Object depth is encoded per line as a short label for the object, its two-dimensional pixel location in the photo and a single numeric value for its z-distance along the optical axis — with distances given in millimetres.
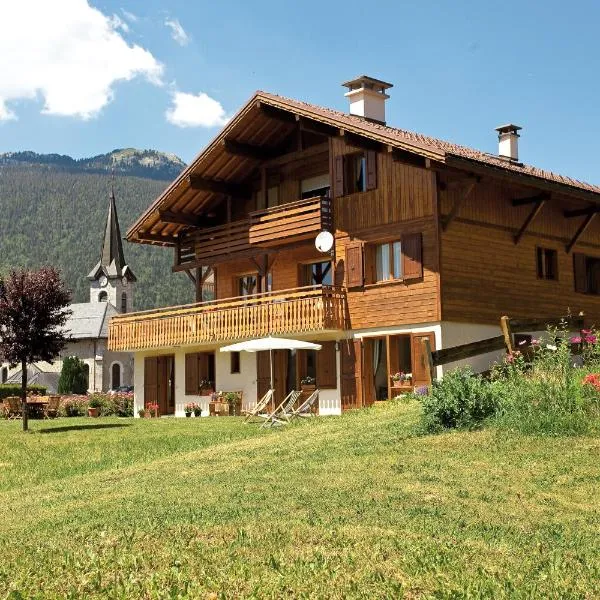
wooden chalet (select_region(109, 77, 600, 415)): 22000
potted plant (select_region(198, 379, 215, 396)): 28125
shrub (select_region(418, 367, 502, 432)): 12977
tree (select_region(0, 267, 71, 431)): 22500
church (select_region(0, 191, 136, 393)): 61969
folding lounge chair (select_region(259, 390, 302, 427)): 20234
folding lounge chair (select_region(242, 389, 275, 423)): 21938
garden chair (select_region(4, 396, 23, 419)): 32062
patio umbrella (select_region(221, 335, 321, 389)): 21969
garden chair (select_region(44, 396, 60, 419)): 31875
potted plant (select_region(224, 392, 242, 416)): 26219
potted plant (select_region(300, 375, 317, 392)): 24641
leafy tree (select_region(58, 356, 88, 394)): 54188
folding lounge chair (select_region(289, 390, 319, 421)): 21344
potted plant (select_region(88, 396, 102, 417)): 32469
